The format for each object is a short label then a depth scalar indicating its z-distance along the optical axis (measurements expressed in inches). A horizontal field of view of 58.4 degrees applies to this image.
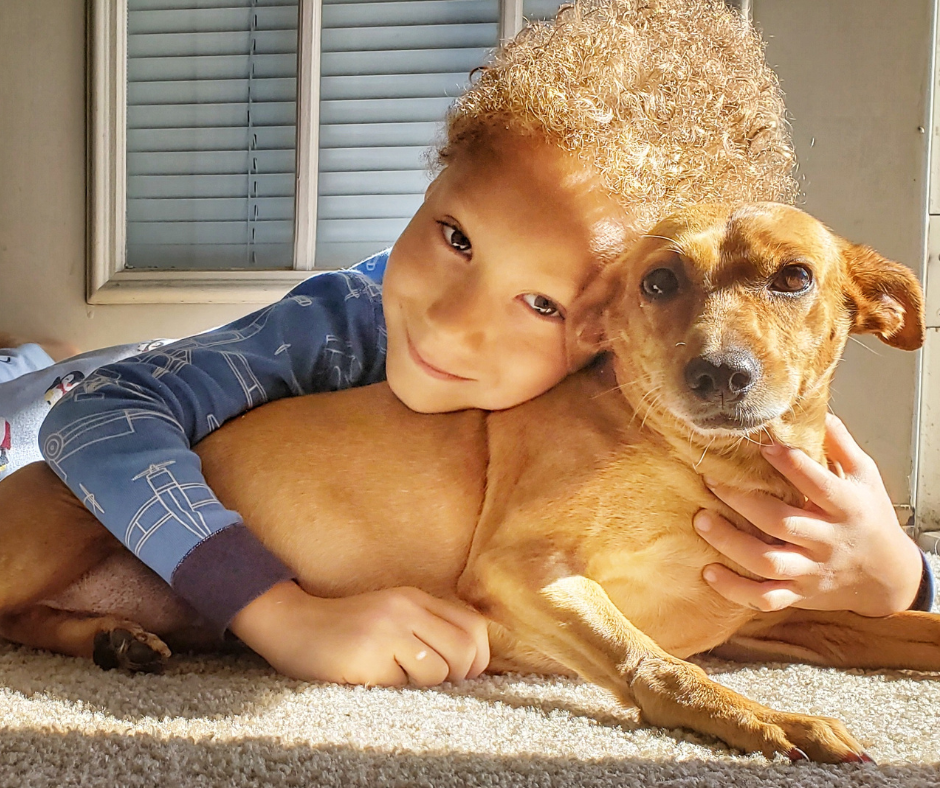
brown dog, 23.4
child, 27.8
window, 47.9
